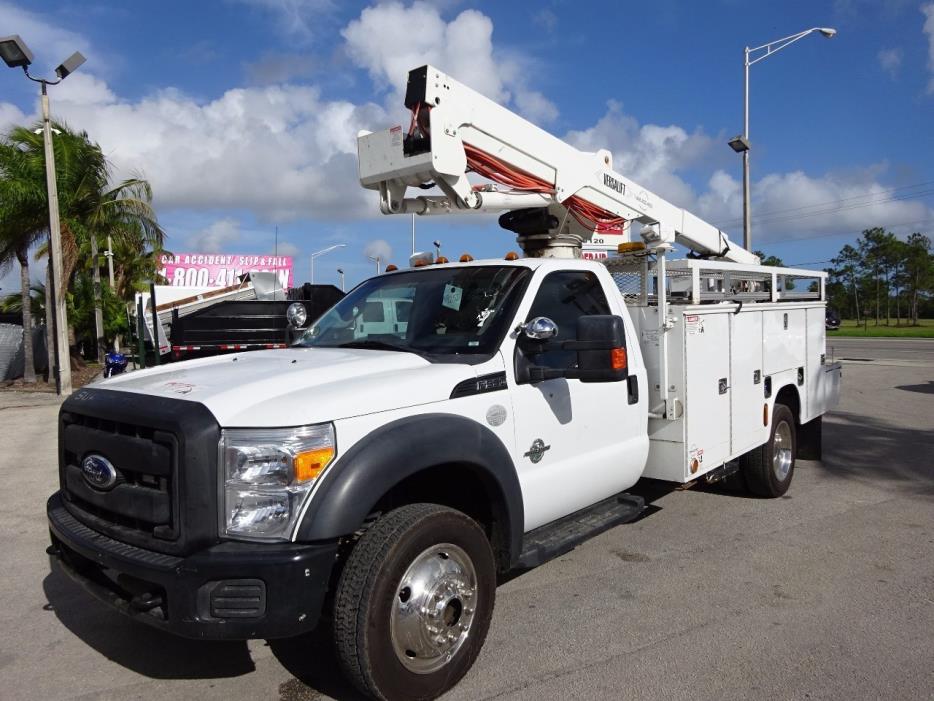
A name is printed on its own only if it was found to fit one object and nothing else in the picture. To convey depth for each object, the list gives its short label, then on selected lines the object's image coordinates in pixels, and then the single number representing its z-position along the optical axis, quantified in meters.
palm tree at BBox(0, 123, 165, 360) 17.83
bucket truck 2.80
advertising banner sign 43.25
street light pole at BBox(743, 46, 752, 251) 19.78
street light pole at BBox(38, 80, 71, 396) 15.53
